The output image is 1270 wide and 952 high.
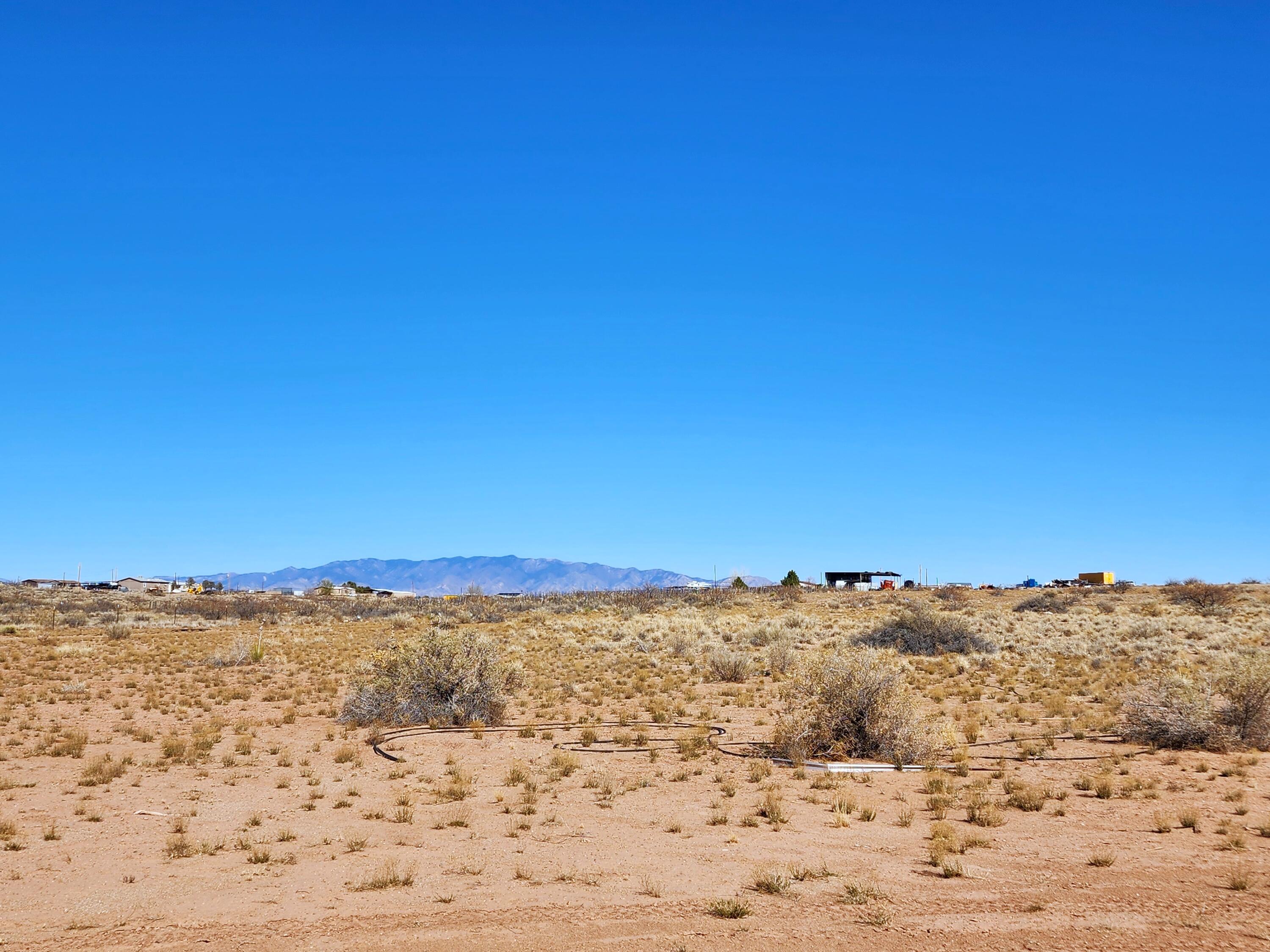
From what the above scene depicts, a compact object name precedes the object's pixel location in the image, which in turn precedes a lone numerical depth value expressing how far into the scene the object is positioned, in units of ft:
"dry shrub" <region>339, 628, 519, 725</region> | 67.36
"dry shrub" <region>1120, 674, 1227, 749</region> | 52.39
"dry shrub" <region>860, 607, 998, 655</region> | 115.85
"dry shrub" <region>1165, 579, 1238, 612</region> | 180.45
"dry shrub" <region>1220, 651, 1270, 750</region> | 53.01
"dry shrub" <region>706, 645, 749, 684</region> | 93.09
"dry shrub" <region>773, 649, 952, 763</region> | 51.67
